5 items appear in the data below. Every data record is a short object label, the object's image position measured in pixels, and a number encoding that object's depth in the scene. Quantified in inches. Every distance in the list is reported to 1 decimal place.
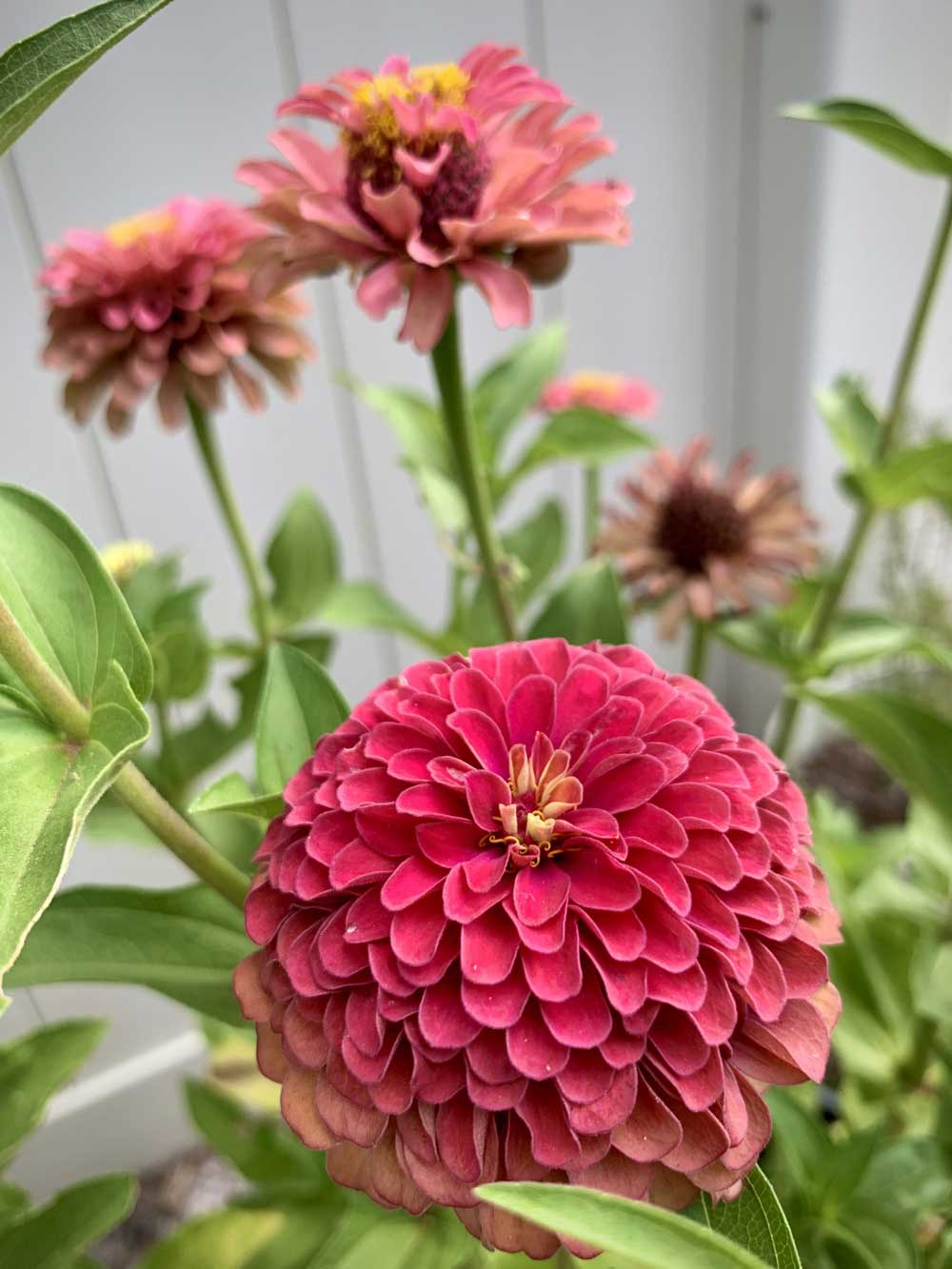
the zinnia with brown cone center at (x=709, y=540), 19.1
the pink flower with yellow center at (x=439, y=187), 11.4
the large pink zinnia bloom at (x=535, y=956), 7.4
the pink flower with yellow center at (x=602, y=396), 23.0
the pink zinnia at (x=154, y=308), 14.6
